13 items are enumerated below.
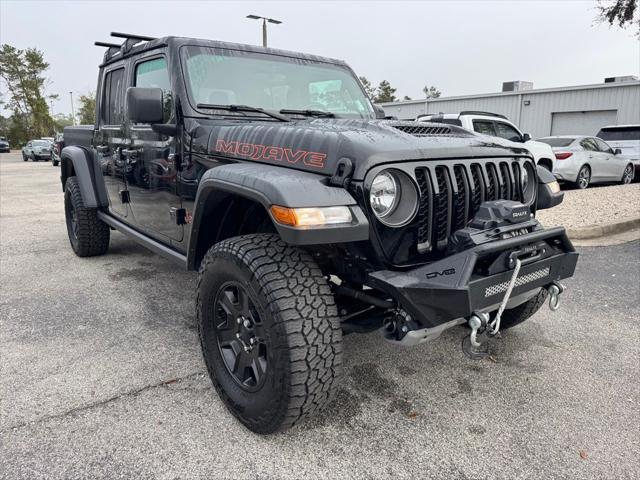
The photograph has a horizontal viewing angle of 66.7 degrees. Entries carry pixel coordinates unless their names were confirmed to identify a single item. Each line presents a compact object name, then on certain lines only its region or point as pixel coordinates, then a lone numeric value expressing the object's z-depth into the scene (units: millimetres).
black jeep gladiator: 2039
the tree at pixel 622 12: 14766
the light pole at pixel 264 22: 15558
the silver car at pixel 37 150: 29750
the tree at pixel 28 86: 49375
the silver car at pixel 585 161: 11352
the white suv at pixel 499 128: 8992
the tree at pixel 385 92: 52562
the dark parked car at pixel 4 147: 44062
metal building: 18359
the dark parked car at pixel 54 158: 24492
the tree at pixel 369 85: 46619
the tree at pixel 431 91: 65750
